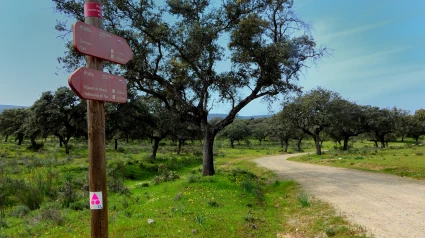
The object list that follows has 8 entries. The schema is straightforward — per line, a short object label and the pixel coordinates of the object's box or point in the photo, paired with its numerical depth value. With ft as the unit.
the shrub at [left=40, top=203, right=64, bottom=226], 27.53
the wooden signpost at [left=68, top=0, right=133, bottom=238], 13.01
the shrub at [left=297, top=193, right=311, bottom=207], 33.12
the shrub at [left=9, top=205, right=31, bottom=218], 35.14
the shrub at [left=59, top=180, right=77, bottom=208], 39.51
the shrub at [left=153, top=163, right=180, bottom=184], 54.31
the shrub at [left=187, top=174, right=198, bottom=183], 45.93
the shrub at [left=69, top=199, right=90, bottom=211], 36.47
